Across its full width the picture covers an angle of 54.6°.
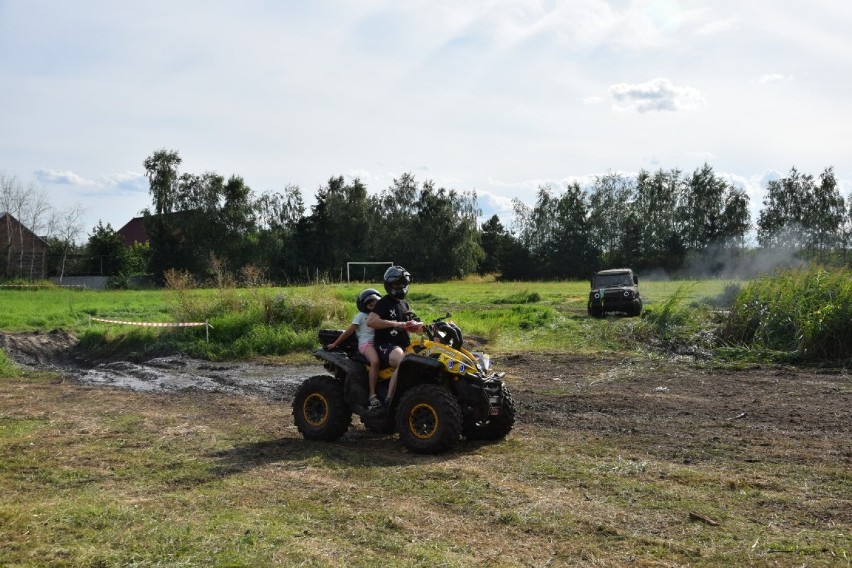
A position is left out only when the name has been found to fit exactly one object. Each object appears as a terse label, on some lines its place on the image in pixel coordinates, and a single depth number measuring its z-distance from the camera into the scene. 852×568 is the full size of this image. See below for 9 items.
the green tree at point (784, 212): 70.56
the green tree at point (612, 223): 76.12
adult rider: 8.91
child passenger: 9.18
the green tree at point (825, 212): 69.56
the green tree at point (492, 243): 80.31
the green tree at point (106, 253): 60.88
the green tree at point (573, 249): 76.62
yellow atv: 8.63
